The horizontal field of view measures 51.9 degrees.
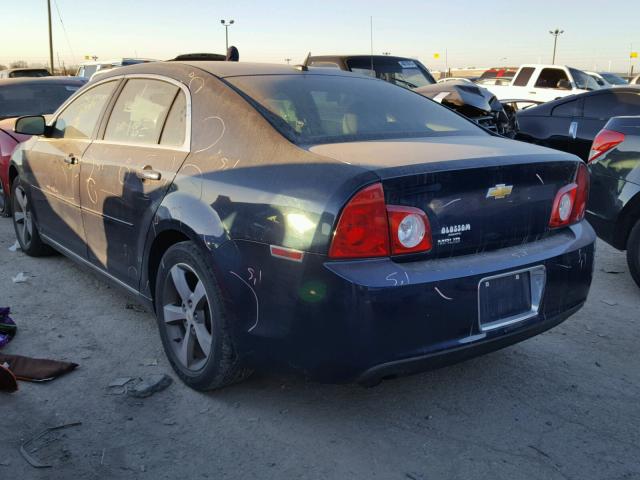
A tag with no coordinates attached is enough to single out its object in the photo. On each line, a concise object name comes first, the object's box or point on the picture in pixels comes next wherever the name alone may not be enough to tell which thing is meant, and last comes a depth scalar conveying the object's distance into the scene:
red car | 8.20
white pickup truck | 17.72
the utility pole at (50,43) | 38.09
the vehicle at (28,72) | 19.13
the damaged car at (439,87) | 9.15
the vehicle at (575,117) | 8.20
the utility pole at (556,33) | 68.89
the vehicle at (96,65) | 16.59
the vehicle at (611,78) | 25.16
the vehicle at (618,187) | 4.94
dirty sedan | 2.54
